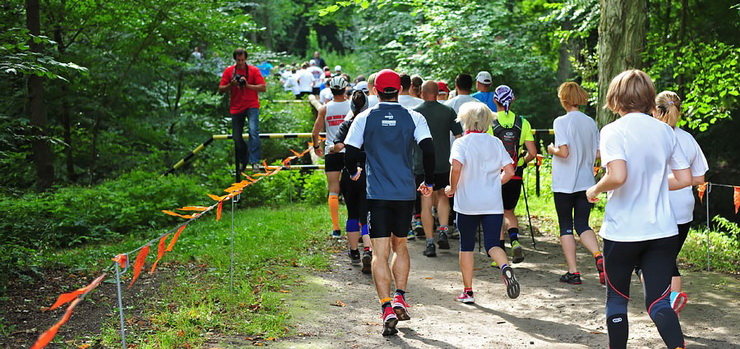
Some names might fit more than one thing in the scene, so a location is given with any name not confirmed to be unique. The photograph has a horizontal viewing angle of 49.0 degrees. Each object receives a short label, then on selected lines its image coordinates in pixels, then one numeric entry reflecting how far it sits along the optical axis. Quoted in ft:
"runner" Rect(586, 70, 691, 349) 16.29
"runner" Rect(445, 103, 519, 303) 24.67
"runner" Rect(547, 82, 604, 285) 27.32
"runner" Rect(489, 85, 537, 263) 30.22
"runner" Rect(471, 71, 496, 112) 34.78
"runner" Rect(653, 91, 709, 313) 18.63
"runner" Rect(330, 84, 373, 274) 30.32
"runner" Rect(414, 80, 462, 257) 33.19
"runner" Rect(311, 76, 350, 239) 32.22
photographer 45.52
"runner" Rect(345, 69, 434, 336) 22.61
